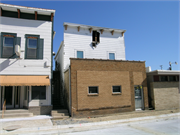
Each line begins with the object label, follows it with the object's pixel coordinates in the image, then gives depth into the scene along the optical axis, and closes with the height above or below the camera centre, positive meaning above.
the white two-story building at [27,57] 12.34 +2.47
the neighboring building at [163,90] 13.74 -0.57
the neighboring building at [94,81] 11.66 +0.34
